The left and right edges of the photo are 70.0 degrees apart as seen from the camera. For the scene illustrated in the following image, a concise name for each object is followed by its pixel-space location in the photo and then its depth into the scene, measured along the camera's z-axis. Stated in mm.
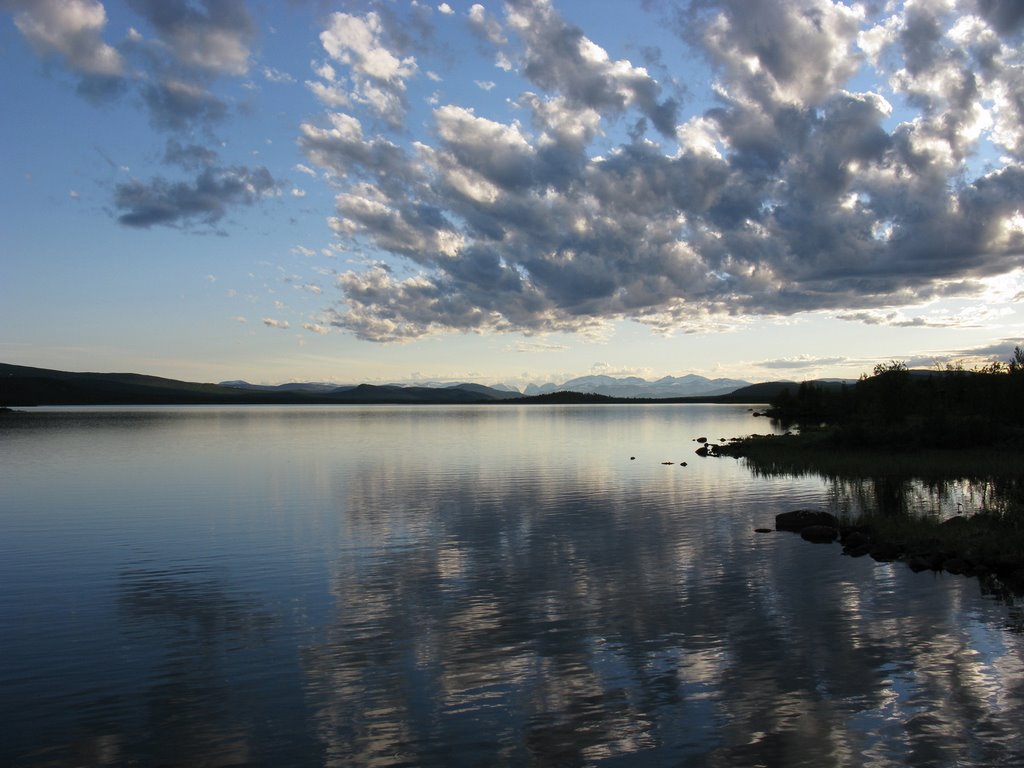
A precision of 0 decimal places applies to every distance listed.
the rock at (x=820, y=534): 34656
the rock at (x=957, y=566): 27922
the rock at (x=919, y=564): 28625
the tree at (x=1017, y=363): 97050
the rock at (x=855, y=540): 32725
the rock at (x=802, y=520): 37250
